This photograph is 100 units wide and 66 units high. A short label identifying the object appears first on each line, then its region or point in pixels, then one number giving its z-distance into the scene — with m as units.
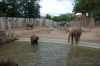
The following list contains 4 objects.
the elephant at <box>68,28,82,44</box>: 8.94
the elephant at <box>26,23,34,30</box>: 15.11
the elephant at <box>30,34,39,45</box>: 8.64
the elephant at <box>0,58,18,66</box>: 3.04
